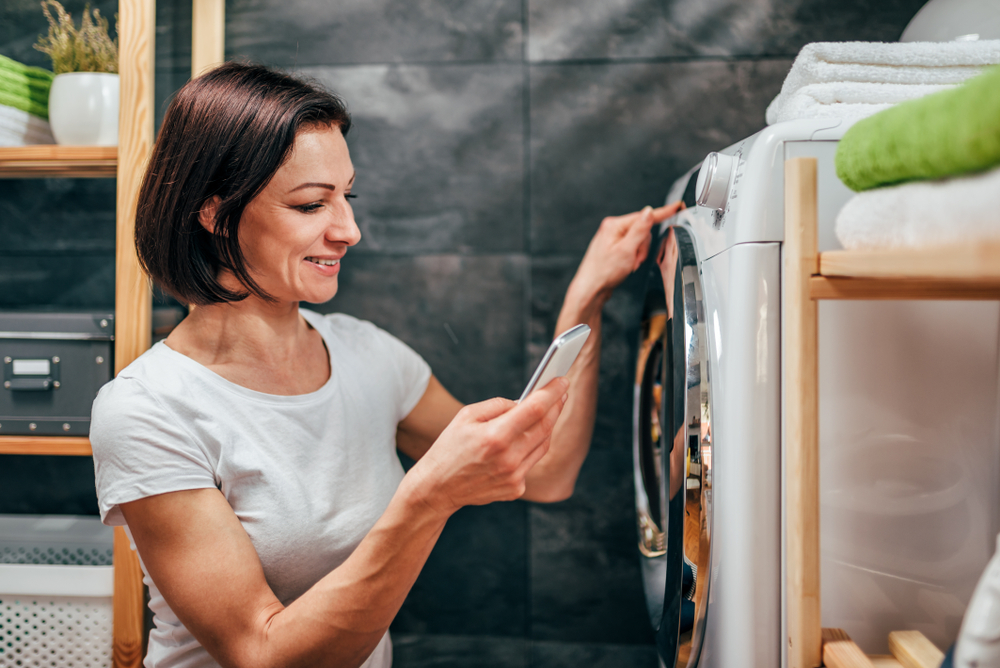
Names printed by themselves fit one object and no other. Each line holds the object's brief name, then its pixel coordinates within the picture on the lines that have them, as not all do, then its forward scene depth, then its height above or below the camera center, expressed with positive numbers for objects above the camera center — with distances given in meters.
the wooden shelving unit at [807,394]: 0.56 -0.05
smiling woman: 0.67 -0.12
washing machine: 0.63 -0.12
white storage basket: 1.02 -0.50
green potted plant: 1.05 +0.46
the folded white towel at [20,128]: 1.06 +0.40
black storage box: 1.02 -0.05
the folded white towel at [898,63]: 0.69 +0.34
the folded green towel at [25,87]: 1.05 +0.48
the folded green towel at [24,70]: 1.05 +0.51
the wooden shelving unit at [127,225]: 1.01 +0.20
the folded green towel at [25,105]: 1.05 +0.44
